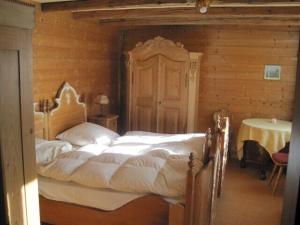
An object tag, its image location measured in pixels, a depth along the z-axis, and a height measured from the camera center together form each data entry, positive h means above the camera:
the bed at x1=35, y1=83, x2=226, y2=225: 2.02 -0.99
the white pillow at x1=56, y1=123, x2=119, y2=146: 3.53 -0.73
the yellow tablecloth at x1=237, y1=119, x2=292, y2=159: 3.82 -0.72
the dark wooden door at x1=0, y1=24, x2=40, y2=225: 0.90 -0.16
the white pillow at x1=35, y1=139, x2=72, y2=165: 2.80 -0.73
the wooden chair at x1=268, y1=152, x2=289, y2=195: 3.48 -0.94
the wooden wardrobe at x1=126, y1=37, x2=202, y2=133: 4.52 -0.15
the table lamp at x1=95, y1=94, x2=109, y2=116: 4.46 -0.35
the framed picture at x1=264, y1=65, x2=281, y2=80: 4.56 +0.11
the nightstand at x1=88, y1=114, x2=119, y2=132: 4.43 -0.67
